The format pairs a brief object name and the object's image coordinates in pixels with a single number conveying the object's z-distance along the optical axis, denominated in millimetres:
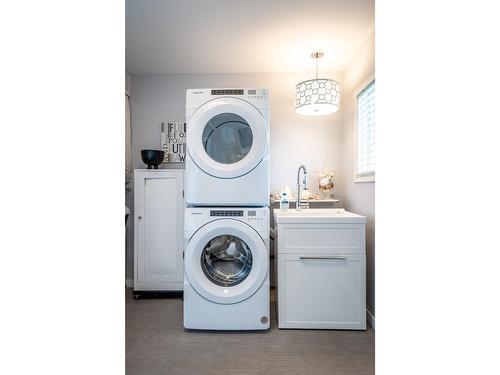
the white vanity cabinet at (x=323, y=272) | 2246
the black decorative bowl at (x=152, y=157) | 3199
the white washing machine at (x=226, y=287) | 2234
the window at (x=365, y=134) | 2605
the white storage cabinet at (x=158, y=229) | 3105
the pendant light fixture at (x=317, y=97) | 2617
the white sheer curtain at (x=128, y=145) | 3389
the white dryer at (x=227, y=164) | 2285
